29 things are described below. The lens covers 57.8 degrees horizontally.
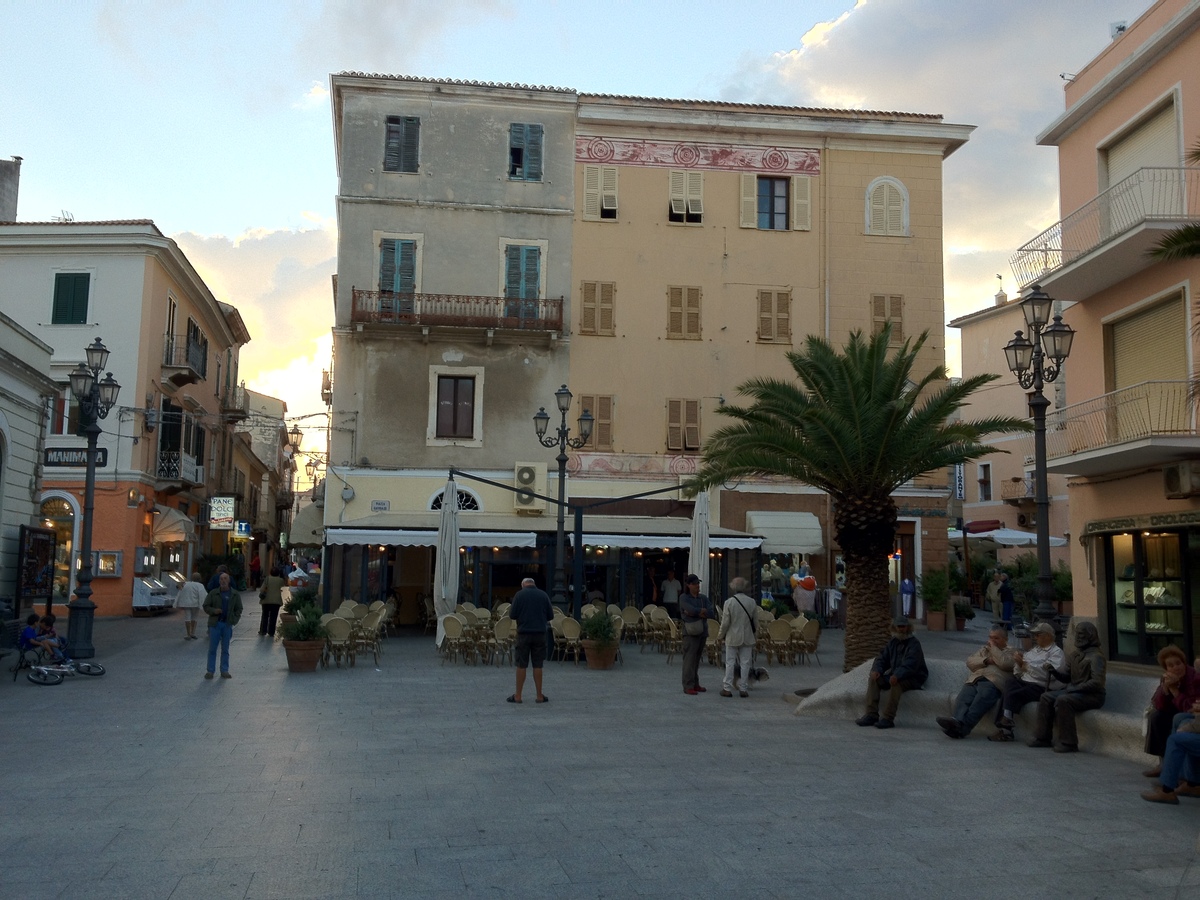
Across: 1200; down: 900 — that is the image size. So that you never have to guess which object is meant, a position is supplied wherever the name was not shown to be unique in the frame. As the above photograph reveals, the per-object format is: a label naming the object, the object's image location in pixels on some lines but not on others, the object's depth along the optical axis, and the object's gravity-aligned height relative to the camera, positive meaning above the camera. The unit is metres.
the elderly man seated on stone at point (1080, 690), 9.84 -1.04
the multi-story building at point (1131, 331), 15.60 +3.84
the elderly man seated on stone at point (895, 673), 11.25 -1.05
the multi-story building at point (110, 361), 30.31 +5.69
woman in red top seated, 8.49 -0.94
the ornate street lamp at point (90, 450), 16.92 +1.81
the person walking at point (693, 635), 14.23 -0.87
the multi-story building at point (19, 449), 17.98 +1.87
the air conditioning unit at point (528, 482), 28.62 +2.19
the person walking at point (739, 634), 14.05 -0.84
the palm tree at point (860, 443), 14.38 +1.76
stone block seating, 9.49 -1.34
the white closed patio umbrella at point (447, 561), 19.39 +0.06
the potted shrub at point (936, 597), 28.22 -0.64
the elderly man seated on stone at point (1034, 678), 10.40 -1.00
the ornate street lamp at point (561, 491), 18.61 +1.27
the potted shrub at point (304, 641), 15.78 -1.15
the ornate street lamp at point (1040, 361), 12.73 +2.67
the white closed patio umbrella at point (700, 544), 19.81 +0.45
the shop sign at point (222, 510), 44.03 +2.05
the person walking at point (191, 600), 22.75 -0.85
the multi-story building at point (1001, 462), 41.25 +4.60
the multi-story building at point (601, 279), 28.70 +7.86
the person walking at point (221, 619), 14.90 -0.80
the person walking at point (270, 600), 21.78 -0.78
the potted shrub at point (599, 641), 16.86 -1.14
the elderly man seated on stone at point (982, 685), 10.49 -1.08
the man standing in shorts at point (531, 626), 12.73 -0.71
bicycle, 14.38 -1.51
